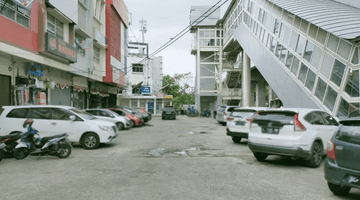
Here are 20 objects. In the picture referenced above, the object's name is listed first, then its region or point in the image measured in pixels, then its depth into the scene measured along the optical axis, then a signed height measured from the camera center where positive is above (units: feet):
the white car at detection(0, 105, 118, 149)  33.86 -2.67
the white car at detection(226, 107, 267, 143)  36.50 -2.54
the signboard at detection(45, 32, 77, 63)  47.88 +10.67
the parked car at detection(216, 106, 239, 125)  64.58 -2.48
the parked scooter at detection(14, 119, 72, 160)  26.89 -4.32
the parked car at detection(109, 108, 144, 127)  67.41 -3.47
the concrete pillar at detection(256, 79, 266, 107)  118.52 +4.45
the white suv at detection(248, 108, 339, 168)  22.45 -2.56
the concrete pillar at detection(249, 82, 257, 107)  142.87 +7.24
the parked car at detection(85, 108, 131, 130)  57.77 -2.93
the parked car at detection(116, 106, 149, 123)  82.29 -3.42
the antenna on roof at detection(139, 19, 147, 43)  181.64 +50.75
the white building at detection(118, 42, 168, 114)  148.36 +12.22
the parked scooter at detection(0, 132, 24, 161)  27.20 -4.03
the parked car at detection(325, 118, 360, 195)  13.76 -2.86
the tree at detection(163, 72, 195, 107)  189.07 +10.16
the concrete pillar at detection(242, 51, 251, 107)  101.04 +8.89
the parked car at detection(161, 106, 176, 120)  103.86 -3.73
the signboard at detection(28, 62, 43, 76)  49.41 +6.34
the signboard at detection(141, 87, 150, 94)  144.09 +7.06
